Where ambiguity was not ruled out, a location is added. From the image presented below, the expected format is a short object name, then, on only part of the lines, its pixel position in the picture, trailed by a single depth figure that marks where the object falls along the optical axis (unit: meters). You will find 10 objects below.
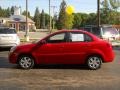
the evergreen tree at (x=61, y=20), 45.79
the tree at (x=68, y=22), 44.23
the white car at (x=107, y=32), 13.19
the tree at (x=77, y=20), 64.96
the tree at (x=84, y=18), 63.34
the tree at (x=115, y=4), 36.25
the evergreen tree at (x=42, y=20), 67.27
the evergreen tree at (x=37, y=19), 71.59
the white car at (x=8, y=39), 10.25
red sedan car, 6.46
